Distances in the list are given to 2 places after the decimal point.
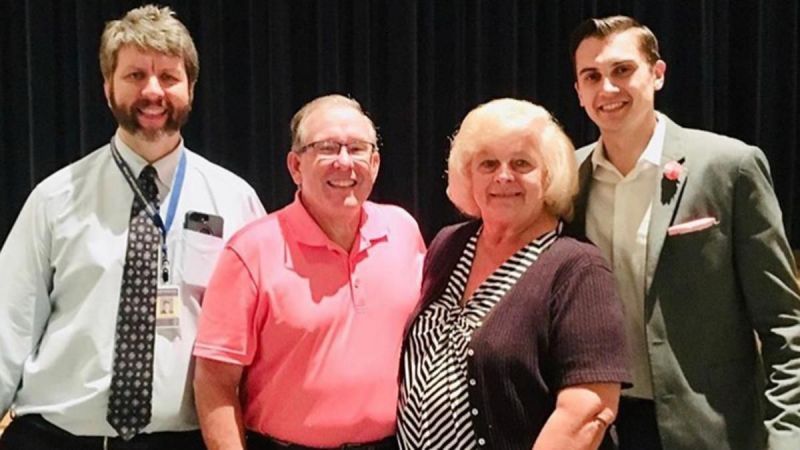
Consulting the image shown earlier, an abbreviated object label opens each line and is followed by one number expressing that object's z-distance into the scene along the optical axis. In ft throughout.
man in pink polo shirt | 6.61
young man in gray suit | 6.44
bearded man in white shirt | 6.96
